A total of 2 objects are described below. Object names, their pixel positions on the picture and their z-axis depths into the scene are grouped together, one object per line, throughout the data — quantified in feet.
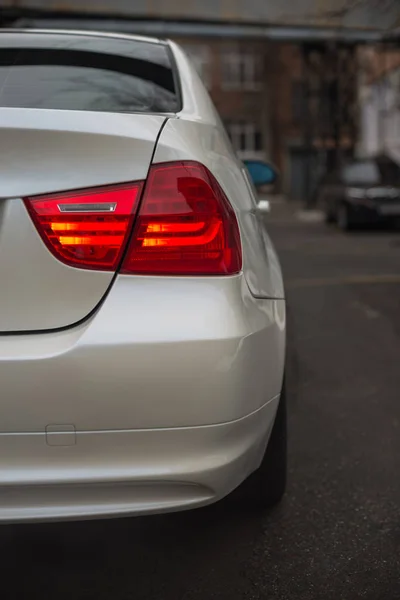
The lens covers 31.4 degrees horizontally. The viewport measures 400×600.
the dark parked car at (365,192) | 46.24
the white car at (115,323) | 5.51
